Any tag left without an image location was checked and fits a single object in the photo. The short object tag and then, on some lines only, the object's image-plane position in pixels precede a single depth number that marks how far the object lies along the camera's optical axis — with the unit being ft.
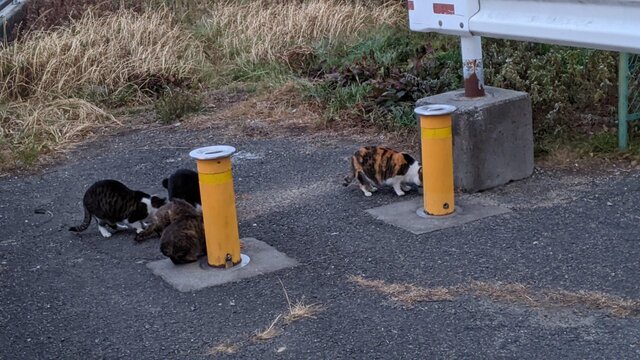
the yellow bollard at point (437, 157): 19.94
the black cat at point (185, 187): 22.02
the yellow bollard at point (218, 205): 17.93
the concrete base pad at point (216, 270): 17.92
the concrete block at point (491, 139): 21.91
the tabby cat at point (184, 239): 18.78
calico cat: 22.33
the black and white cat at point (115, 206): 21.20
